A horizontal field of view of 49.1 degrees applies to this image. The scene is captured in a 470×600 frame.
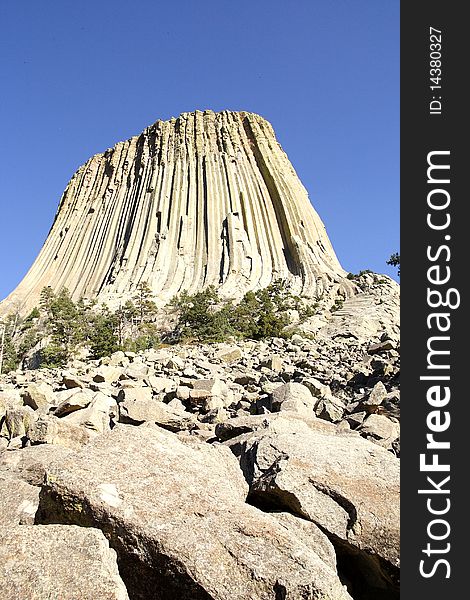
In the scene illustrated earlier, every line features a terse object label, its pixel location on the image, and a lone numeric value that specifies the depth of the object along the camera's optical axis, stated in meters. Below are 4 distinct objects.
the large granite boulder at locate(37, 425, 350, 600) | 2.66
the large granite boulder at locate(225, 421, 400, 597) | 3.38
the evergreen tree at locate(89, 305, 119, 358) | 24.91
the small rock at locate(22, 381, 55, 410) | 8.62
